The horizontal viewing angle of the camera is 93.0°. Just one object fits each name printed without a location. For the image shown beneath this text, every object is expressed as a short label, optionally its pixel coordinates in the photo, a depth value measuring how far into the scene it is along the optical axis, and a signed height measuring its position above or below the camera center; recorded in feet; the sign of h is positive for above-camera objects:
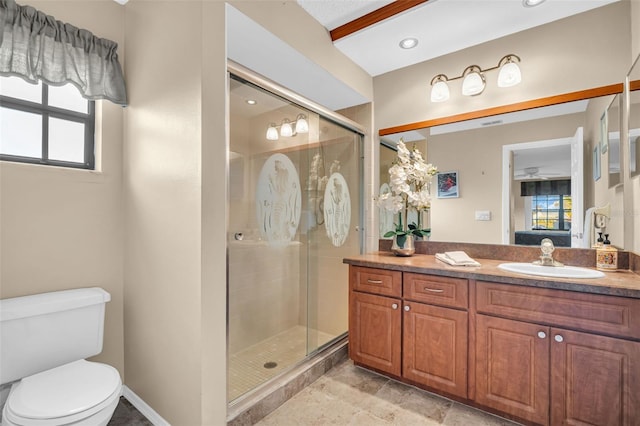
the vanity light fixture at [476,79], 6.95 +3.31
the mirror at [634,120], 5.58 +1.80
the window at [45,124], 5.42 +1.71
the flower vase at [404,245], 7.80 -0.79
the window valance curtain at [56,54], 4.98 +2.89
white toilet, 4.01 -2.46
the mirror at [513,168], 6.51 +1.12
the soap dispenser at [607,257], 5.79 -0.81
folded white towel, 6.31 -0.95
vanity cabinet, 4.54 -2.31
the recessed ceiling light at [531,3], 6.05 +4.27
